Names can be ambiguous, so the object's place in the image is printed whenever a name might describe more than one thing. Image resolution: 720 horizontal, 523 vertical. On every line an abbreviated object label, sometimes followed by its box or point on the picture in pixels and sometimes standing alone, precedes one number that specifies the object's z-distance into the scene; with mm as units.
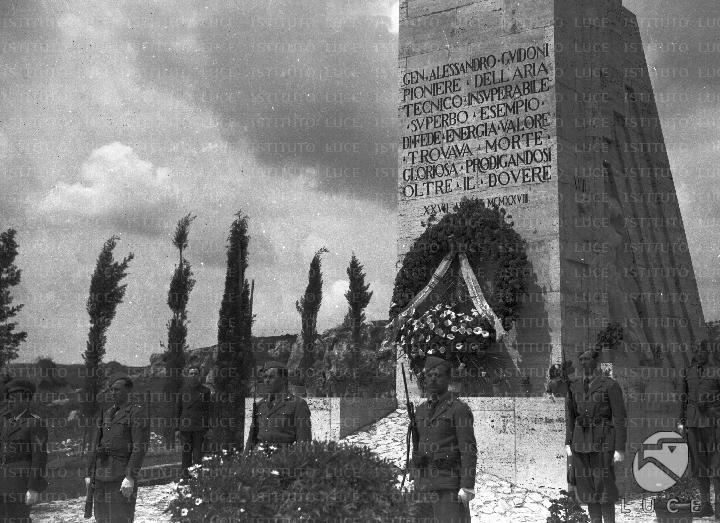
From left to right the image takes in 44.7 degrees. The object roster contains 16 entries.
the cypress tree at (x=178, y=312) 32266
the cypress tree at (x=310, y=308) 36219
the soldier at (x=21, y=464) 8227
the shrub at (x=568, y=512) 9086
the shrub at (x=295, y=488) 5873
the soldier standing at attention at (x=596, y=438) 9281
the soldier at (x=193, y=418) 14969
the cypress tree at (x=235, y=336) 26828
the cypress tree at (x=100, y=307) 29672
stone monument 17812
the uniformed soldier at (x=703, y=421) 10766
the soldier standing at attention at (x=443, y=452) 7289
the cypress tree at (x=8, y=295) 25828
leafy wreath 17516
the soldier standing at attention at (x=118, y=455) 8375
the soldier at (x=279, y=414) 8547
